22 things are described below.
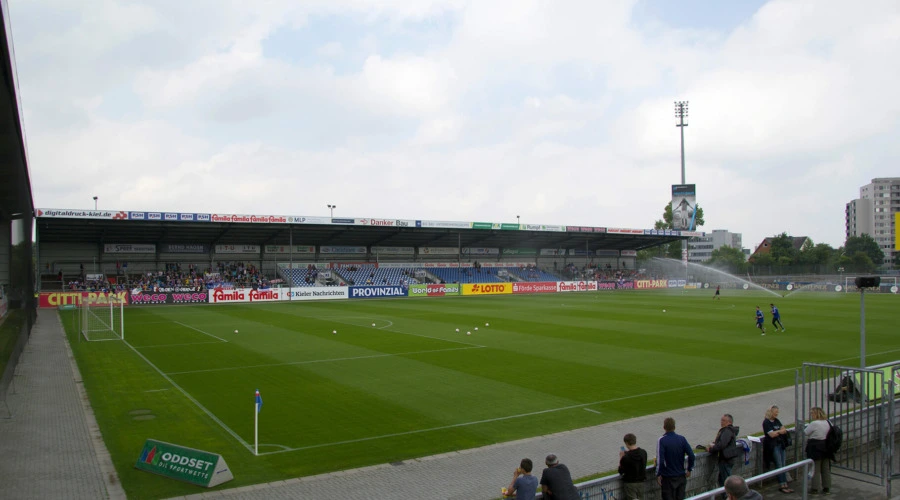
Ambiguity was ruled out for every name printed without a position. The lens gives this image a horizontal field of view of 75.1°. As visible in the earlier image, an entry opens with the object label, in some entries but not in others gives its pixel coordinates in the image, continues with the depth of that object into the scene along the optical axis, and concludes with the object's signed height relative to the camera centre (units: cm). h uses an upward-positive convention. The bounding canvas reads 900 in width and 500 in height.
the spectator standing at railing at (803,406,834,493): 873 -297
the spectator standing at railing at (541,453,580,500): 716 -284
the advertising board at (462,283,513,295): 6588 -398
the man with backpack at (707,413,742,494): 855 -284
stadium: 975 -386
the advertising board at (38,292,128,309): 4862 -376
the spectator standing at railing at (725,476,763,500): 563 -227
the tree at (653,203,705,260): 12112 +605
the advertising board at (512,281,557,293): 6900 -395
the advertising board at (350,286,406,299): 6003 -397
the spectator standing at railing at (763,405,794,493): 895 -291
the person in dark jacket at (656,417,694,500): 797 -291
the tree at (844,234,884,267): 12481 +117
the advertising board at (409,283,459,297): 6356 -404
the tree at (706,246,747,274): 12081 -122
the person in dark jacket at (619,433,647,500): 780 -291
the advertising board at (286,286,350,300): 5762 -388
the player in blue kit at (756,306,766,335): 2880 -328
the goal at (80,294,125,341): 2986 -410
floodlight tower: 8962 +2174
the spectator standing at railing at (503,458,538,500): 729 -290
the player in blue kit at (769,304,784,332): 2895 -325
